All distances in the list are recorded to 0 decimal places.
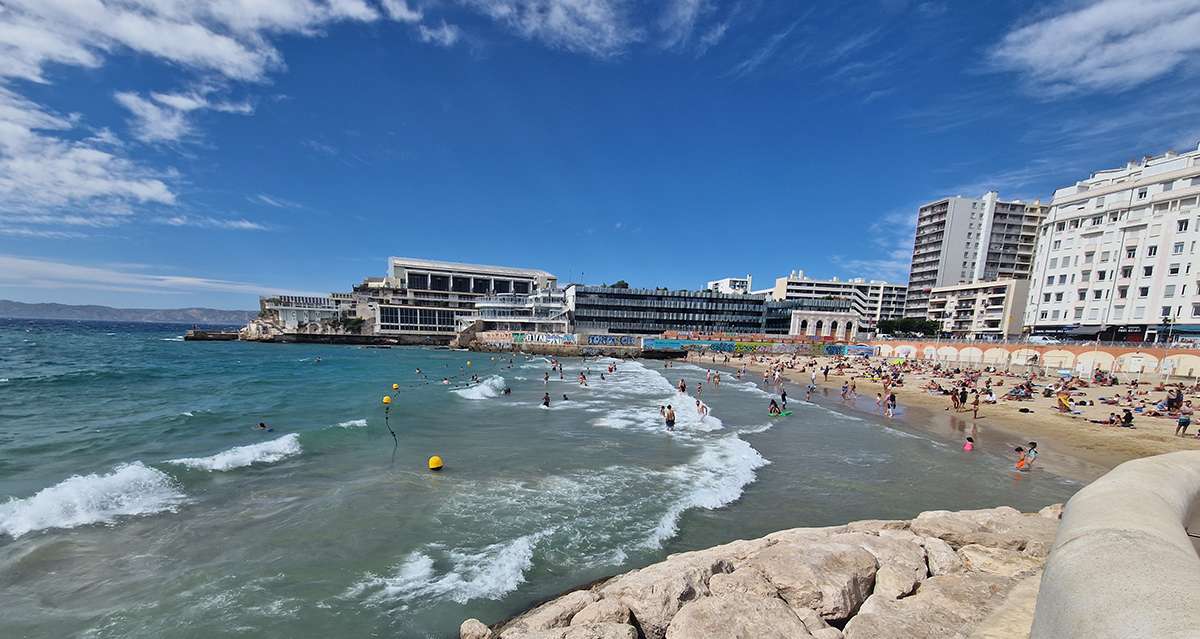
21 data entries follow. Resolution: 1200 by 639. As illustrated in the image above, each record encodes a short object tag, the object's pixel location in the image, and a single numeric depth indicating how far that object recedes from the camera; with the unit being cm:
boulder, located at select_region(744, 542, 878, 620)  666
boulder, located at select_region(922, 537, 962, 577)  772
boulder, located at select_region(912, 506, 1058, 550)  825
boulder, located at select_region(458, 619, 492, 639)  751
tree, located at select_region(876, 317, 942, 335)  8975
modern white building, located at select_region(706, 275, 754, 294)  15225
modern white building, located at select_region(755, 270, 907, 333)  12179
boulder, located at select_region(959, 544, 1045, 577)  742
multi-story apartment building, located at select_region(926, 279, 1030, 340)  7738
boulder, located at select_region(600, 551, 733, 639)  644
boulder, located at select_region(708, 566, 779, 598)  681
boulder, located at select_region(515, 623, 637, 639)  595
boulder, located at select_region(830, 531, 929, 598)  705
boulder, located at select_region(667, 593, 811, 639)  557
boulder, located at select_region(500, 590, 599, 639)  684
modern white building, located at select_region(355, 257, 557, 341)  11400
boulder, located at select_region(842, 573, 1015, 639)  560
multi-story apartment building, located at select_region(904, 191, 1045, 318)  9656
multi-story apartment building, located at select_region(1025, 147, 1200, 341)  4625
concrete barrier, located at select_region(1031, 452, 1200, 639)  198
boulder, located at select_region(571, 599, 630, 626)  654
